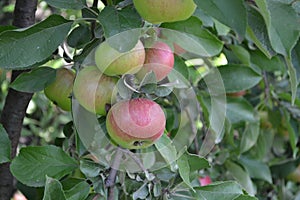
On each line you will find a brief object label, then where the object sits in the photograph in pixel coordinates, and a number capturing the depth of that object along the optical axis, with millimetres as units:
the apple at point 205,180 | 1680
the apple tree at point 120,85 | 1103
